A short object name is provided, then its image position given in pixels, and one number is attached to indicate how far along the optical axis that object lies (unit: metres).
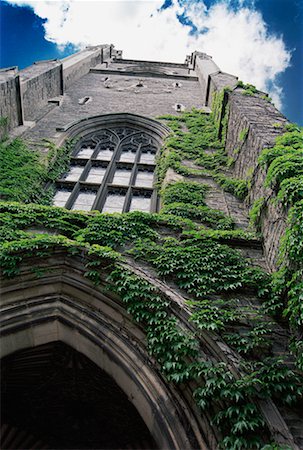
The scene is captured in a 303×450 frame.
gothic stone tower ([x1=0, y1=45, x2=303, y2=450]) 3.43
